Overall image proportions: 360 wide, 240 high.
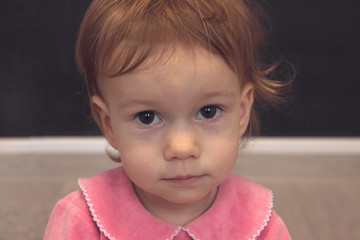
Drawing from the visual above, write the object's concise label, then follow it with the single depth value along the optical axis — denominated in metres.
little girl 0.72
